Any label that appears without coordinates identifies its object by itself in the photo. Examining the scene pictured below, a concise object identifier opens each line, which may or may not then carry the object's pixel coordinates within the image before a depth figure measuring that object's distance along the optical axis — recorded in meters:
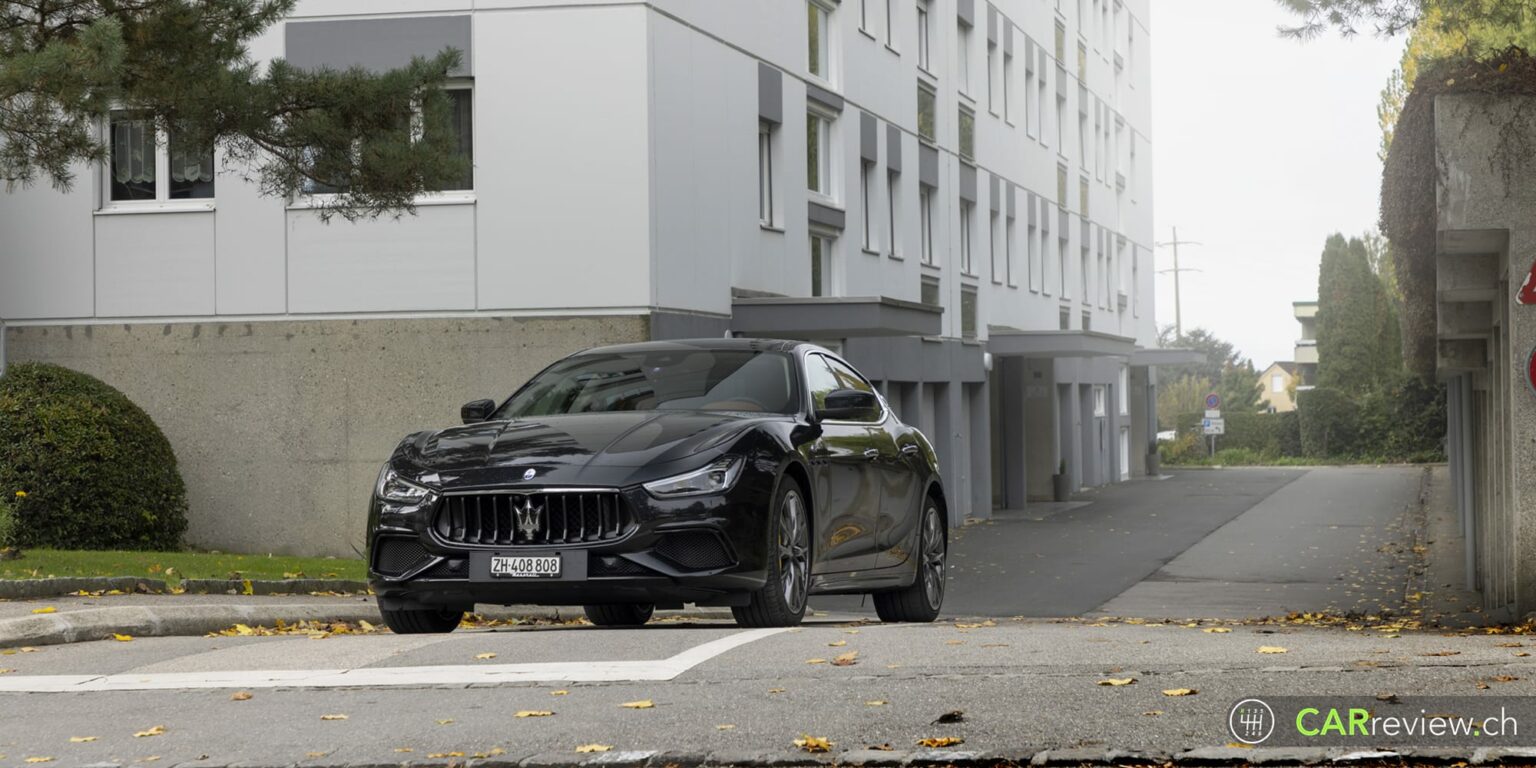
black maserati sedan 9.05
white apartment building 22.50
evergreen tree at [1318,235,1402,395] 79.75
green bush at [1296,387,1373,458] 73.06
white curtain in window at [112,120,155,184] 23.17
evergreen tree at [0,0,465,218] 14.56
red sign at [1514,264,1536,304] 13.05
